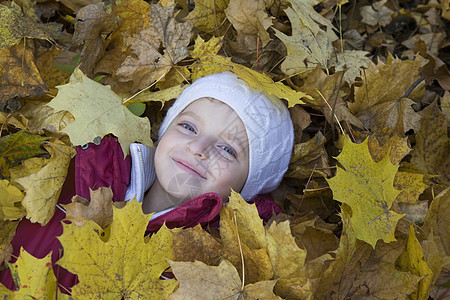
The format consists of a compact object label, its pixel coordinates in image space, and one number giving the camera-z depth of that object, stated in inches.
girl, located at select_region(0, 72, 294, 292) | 24.0
